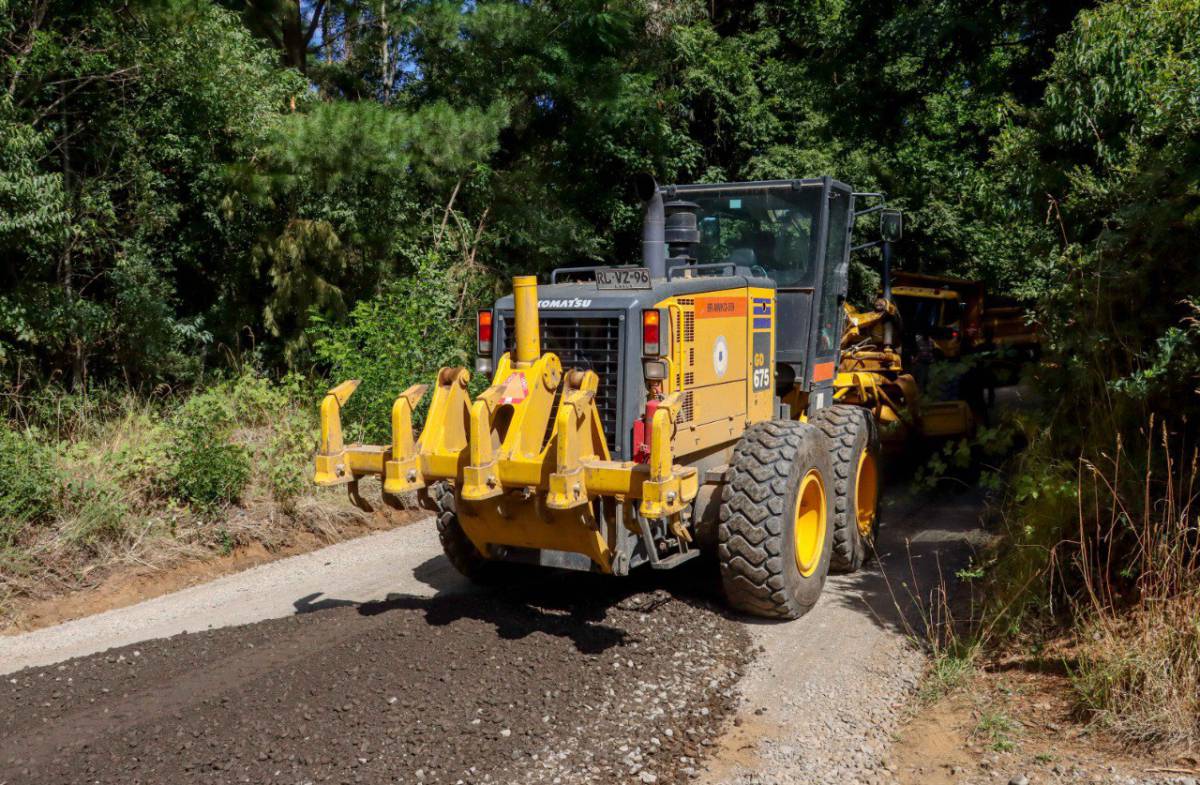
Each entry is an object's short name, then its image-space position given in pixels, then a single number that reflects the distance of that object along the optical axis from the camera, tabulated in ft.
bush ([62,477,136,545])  22.31
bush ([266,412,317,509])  26.02
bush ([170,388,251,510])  24.64
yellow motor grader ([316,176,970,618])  16.05
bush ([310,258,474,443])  30.58
